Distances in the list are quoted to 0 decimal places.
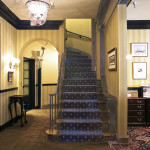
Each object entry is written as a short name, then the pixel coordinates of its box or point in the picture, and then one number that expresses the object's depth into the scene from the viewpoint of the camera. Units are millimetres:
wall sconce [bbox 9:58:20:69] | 6090
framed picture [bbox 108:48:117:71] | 4452
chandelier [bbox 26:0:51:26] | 3969
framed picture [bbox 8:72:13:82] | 5840
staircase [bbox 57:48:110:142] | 4426
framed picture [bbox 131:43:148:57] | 6371
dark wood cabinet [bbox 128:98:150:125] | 5629
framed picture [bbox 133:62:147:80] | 6398
